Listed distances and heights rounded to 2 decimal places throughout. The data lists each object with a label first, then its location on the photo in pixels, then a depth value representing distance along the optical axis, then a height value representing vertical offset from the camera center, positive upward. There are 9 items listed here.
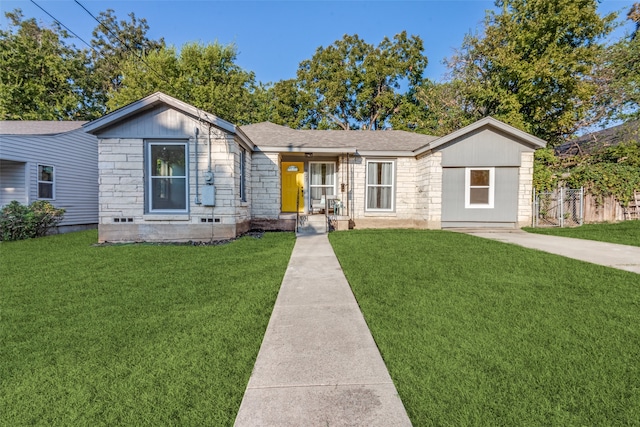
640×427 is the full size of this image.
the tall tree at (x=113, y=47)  27.59 +16.07
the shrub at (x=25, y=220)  9.56 -0.67
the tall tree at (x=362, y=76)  26.63 +11.63
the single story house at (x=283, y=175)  8.63 +0.97
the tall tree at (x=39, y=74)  21.39 +9.74
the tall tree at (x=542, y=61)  15.65 +7.86
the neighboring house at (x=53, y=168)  11.17 +1.32
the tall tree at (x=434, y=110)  19.91 +7.28
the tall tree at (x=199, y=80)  23.52 +10.16
